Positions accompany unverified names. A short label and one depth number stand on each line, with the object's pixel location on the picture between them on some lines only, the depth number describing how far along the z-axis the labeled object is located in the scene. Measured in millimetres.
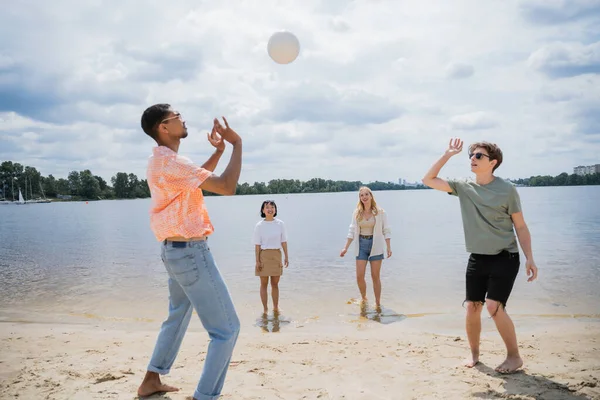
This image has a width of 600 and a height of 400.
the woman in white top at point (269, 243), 7934
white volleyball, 6270
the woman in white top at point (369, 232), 8273
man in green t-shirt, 4438
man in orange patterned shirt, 3266
